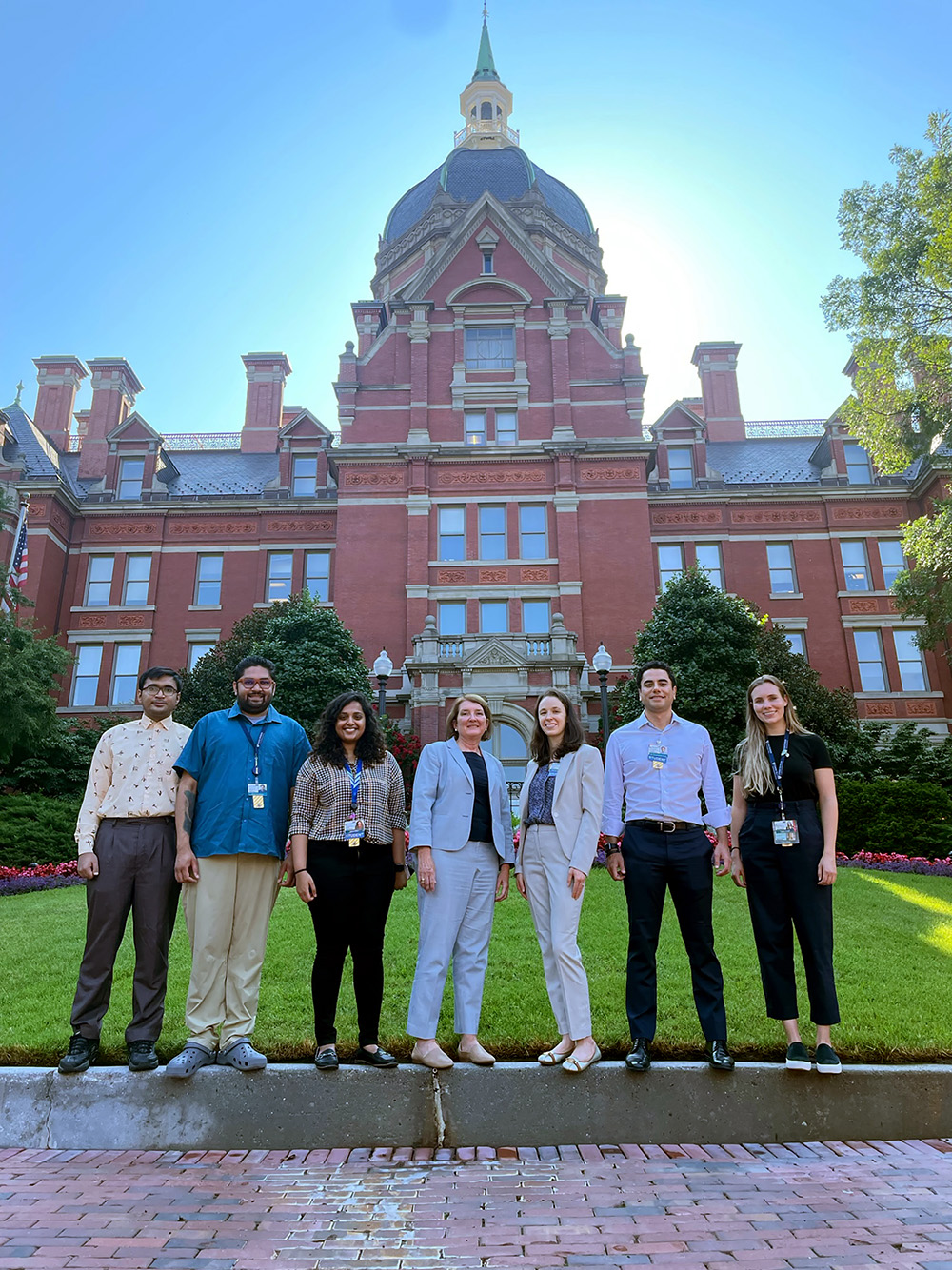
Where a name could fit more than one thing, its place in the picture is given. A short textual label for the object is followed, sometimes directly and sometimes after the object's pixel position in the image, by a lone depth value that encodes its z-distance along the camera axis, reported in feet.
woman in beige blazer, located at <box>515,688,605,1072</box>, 17.42
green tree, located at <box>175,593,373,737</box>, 74.02
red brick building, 88.12
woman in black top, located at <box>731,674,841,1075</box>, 17.67
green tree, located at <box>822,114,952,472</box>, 57.77
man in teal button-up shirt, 17.75
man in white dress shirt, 17.56
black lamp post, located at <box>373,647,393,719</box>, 65.21
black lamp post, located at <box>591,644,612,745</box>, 61.11
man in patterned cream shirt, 17.71
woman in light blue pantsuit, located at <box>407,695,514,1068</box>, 17.60
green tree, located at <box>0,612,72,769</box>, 61.00
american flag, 73.46
